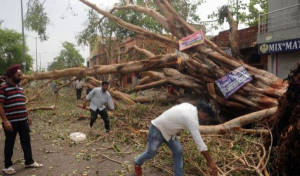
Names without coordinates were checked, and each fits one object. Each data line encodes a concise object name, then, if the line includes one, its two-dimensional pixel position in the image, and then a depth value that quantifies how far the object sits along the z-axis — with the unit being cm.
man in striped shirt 356
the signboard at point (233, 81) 655
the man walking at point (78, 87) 1400
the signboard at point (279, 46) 918
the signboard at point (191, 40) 695
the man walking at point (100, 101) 606
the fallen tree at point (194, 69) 639
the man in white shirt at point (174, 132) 271
